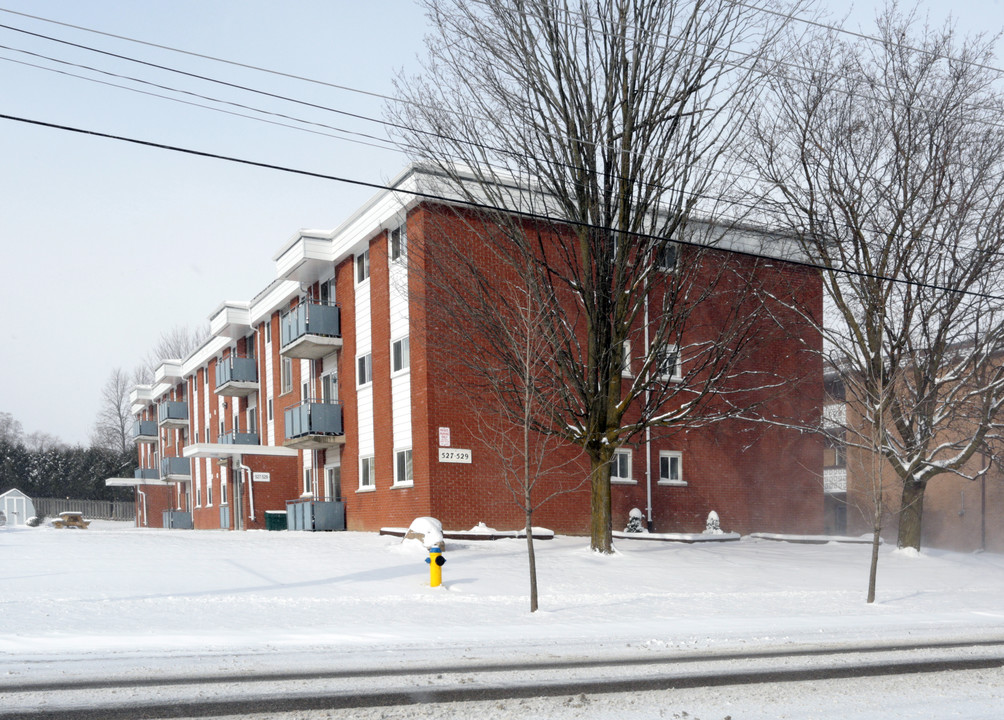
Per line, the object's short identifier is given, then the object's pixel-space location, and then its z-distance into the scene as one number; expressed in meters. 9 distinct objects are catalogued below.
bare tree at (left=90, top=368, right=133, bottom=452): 97.50
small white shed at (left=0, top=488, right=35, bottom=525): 55.53
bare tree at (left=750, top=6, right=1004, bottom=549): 23.86
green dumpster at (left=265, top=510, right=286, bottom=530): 36.19
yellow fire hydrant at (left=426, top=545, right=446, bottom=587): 16.78
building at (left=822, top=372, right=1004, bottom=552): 44.19
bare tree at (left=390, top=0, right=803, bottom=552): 20.31
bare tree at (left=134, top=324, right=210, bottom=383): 88.08
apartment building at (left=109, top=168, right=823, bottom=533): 25.83
